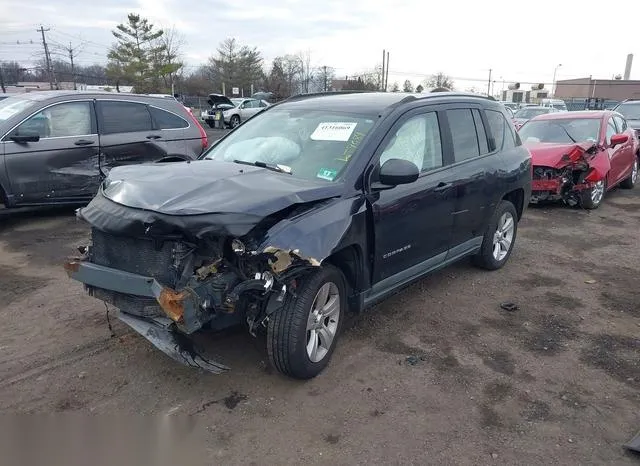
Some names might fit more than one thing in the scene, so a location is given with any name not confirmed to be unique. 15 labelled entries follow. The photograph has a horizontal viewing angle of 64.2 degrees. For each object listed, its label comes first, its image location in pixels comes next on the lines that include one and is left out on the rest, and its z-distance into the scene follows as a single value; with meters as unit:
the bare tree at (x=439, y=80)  75.26
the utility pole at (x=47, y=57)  44.21
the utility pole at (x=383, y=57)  55.59
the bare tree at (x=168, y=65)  48.59
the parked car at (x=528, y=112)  20.70
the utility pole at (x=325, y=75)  52.55
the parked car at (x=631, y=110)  14.65
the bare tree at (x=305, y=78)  56.48
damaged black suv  3.05
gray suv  6.75
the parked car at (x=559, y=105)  31.76
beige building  66.93
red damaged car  8.92
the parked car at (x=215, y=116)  24.11
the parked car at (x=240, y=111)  27.70
